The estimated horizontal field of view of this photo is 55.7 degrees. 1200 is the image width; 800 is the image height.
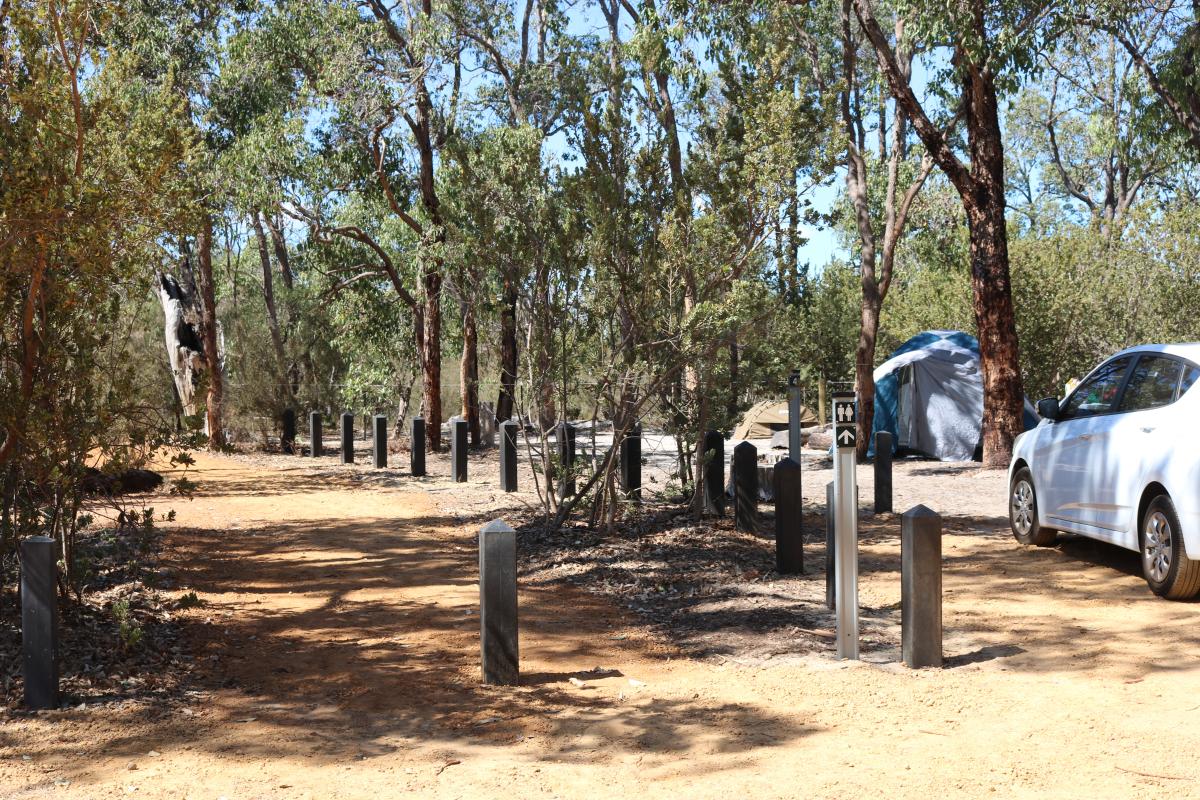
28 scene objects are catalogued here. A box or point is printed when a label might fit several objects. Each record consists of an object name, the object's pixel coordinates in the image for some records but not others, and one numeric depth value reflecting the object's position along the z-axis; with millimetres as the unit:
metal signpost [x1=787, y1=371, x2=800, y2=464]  11359
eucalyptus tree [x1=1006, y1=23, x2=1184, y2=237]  20172
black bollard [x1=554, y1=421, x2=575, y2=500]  11461
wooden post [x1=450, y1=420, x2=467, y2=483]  17141
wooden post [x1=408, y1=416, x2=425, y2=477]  18406
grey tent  21281
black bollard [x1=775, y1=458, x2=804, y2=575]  9102
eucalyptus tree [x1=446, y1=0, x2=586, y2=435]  22625
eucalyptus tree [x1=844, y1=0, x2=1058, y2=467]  16875
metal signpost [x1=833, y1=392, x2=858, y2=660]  6488
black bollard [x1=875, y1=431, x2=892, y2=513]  12281
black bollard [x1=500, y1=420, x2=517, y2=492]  15211
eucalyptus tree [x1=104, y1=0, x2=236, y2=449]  20844
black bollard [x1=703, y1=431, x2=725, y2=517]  11281
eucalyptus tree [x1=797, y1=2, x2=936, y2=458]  20156
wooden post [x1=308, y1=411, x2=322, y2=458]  22906
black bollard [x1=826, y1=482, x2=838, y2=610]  7575
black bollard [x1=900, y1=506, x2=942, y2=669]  6391
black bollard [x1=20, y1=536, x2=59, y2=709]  5789
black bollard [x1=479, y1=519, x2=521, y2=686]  6445
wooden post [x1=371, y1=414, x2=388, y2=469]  19984
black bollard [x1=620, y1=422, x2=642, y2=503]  12172
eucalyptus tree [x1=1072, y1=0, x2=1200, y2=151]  17203
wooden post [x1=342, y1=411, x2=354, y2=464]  20969
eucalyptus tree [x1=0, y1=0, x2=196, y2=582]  6492
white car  7523
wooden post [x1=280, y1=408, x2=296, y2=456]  23484
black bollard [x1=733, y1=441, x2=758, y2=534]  10844
